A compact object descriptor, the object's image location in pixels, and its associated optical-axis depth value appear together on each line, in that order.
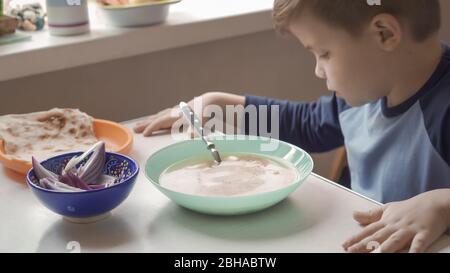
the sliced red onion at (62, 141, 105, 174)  0.88
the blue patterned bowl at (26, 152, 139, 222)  0.78
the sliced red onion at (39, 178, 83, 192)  0.81
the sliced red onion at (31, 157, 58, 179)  0.84
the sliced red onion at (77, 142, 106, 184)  0.87
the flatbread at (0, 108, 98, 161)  1.01
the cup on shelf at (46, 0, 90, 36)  1.28
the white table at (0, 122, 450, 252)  0.76
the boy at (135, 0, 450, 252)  0.96
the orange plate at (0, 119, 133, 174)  0.96
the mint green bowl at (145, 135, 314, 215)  0.79
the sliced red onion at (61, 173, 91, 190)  0.84
